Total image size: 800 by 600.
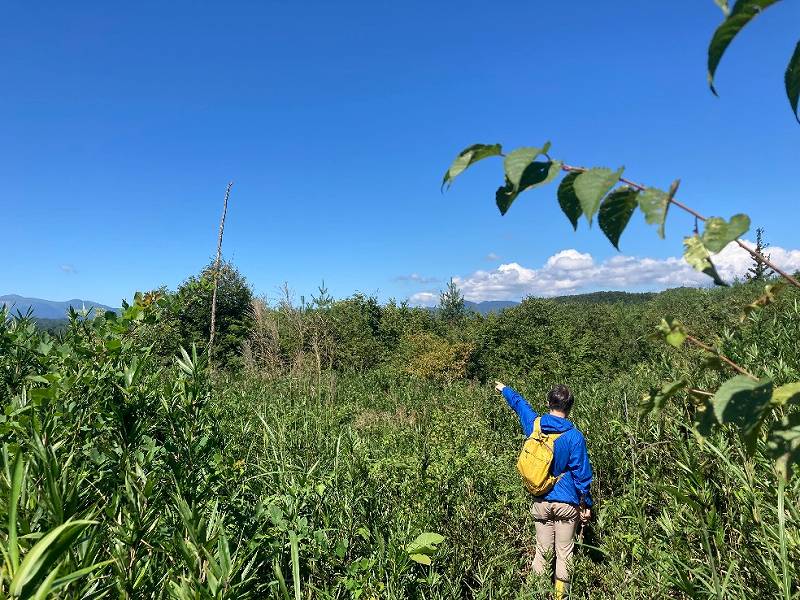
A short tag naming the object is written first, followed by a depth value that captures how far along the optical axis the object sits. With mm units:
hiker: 3881
